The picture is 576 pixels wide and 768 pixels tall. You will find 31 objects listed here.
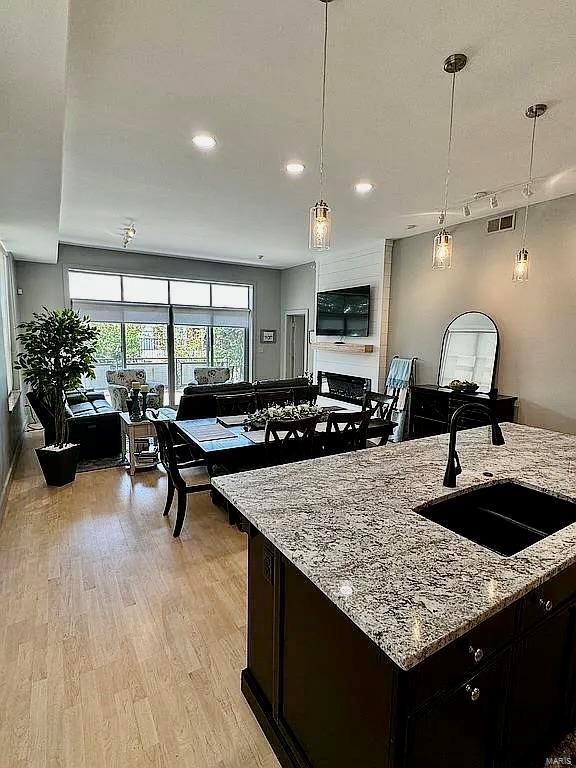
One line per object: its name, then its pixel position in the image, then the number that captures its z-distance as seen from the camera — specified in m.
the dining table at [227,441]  3.18
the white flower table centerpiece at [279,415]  3.68
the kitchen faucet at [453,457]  1.71
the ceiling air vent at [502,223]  4.68
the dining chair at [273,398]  4.41
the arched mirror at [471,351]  4.96
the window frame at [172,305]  7.38
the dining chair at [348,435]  3.31
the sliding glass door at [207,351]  8.52
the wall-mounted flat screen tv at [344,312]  6.62
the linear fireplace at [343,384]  6.77
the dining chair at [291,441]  3.06
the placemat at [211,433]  3.45
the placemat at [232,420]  3.88
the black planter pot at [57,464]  4.15
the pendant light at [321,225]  2.15
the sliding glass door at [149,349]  7.97
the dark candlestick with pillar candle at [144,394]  4.64
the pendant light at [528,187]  2.56
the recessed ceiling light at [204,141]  3.00
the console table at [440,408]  4.64
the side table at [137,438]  4.47
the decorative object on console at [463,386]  4.95
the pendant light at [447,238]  2.13
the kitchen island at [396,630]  0.99
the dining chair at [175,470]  3.21
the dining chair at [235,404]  4.25
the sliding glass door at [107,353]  7.62
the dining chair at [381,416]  3.96
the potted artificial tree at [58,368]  4.04
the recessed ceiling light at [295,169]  3.50
